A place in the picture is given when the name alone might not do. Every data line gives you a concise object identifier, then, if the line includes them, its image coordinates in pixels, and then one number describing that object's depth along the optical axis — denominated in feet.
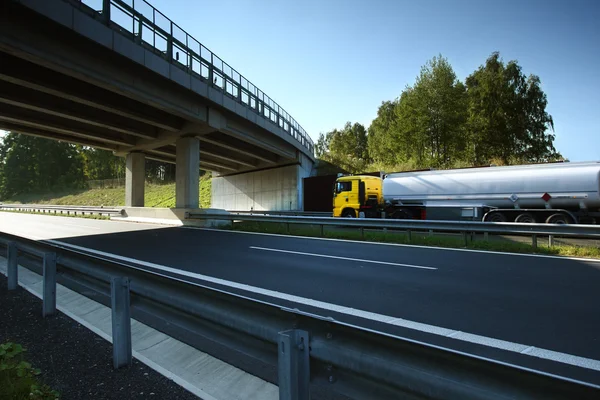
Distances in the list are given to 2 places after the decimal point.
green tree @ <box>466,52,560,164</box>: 137.39
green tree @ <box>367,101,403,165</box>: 141.38
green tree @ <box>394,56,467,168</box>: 129.49
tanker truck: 45.85
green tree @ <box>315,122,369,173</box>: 160.65
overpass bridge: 39.34
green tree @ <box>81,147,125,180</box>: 278.50
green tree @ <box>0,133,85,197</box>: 254.27
